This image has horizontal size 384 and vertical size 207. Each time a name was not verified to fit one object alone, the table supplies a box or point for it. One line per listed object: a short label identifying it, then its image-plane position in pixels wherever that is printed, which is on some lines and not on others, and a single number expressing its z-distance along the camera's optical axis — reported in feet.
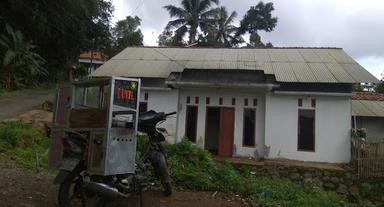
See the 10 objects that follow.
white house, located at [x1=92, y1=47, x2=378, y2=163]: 52.37
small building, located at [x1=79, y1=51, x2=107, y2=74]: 120.48
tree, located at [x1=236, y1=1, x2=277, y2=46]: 132.46
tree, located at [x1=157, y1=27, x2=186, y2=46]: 124.26
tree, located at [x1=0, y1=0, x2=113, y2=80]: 67.05
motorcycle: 16.96
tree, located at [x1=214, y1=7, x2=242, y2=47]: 128.06
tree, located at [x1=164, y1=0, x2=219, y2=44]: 124.16
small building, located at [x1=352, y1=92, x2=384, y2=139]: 58.57
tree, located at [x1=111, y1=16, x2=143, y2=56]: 115.52
